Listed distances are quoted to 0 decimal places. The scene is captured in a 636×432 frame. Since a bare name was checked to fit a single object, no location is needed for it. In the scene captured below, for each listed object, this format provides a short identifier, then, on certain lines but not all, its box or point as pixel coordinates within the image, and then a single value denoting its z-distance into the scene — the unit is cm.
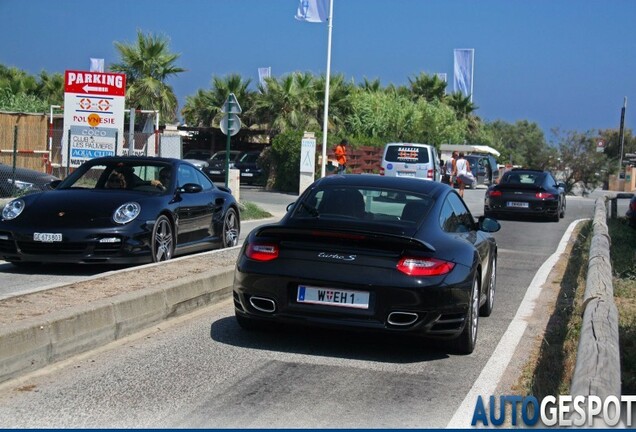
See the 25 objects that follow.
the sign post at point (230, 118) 2319
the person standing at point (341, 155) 2959
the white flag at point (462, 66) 6556
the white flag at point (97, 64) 3884
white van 2922
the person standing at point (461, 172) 3092
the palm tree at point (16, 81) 4980
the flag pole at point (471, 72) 6588
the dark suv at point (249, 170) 3903
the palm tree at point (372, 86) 5843
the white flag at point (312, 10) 3086
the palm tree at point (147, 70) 4050
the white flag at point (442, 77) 6341
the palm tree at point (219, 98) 4719
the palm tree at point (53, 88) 5300
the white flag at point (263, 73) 4789
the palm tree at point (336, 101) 4484
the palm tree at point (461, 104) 6638
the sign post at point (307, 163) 3025
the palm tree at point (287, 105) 4312
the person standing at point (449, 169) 3213
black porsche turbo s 700
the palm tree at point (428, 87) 6319
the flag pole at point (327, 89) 3120
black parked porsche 1055
